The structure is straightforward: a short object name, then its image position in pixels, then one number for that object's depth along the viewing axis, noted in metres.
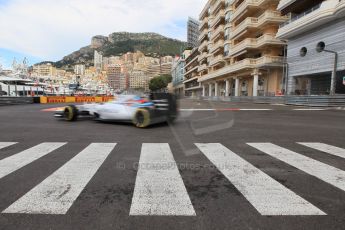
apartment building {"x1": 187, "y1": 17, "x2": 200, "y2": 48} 140.12
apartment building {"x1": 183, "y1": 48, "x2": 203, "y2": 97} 77.06
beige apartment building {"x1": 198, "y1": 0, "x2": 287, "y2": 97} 32.03
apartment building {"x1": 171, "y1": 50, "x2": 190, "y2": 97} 100.13
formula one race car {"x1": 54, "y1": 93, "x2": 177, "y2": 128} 7.83
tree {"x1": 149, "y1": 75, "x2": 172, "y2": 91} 107.45
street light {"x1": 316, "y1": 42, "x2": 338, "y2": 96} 21.22
